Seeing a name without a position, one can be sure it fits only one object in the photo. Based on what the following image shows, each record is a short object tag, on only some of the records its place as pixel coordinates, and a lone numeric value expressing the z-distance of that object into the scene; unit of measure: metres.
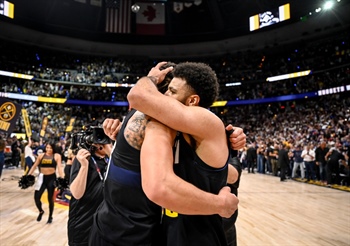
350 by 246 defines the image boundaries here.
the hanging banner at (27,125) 13.51
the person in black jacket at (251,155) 16.66
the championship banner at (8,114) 6.66
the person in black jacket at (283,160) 12.72
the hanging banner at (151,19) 28.34
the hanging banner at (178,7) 27.73
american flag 24.09
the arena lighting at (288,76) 23.42
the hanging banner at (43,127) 14.46
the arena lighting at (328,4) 19.02
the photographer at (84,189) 2.70
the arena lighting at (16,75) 25.50
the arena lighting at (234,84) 28.20
